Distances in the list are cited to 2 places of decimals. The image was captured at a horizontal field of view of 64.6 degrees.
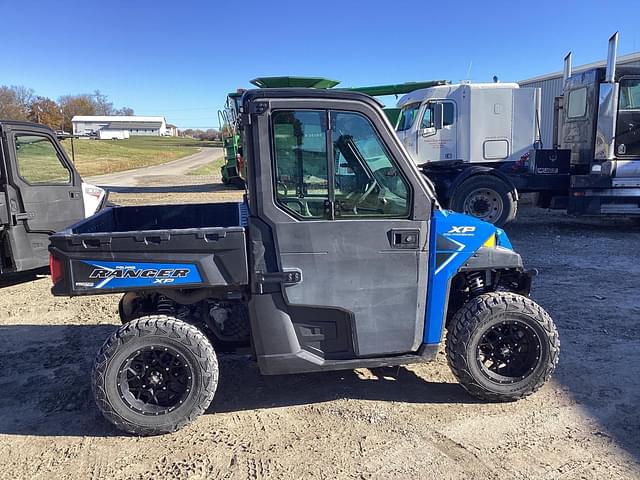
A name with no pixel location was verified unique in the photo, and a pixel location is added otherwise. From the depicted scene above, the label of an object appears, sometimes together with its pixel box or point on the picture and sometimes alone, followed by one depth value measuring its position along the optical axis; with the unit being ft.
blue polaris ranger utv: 10.61
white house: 290.21
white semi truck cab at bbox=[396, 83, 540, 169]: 37.17
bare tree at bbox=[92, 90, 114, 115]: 341.82
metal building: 52.61
